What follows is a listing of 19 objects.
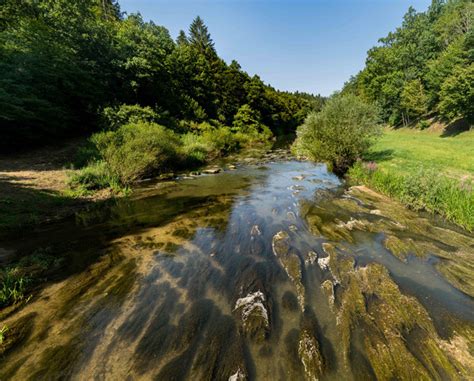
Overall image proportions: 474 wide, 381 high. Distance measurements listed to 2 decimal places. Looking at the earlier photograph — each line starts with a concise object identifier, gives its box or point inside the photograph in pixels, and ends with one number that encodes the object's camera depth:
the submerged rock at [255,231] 9.23
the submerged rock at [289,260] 5.94
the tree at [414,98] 42.81
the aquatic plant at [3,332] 4.30
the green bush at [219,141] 30.31
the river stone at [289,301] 5.26
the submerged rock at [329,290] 5.45
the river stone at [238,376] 3.67
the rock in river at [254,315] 4.57
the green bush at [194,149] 24.49
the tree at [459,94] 28.92
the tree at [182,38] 70.59
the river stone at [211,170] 21.35
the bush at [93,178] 14.45
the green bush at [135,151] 16.78
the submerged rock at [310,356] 3.77
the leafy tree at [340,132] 17.74
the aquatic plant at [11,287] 5.31
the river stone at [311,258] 7.10
